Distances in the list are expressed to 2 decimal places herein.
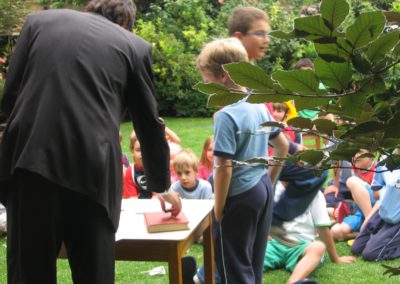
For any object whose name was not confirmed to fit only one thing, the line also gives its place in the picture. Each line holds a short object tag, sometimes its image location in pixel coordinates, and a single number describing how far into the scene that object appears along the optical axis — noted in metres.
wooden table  2.46
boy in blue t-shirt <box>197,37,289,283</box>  2.69
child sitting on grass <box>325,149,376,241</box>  4.68
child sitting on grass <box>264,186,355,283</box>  3.83
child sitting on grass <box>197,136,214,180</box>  5.02
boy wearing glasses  3.39
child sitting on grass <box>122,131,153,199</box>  4.81
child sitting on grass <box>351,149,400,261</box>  4.10
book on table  2.52
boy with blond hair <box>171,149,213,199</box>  4.43
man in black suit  2.00
